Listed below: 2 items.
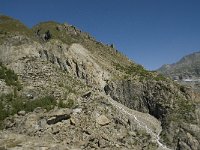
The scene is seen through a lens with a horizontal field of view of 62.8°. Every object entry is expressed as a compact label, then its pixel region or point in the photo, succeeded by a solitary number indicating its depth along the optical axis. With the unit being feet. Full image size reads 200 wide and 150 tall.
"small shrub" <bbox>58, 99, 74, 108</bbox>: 92.01
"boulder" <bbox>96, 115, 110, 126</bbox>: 90.48
